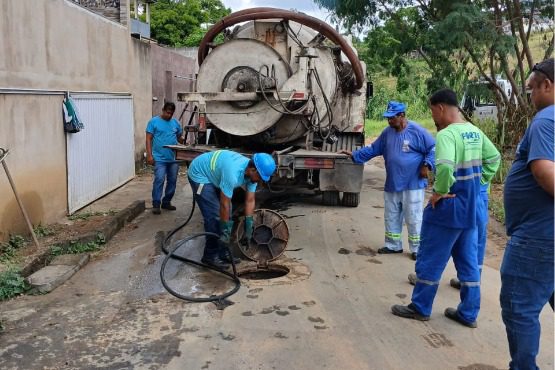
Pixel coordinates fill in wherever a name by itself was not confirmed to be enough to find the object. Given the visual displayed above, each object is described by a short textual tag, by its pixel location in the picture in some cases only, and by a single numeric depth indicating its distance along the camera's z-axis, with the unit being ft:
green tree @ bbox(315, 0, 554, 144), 32.94
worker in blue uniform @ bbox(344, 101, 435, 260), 20.01
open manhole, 19.13
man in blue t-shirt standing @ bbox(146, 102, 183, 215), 27.55
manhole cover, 19.43
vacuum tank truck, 23.44
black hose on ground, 15.94
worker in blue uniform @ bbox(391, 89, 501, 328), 13.84
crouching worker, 17.00
